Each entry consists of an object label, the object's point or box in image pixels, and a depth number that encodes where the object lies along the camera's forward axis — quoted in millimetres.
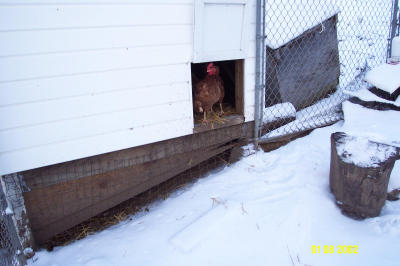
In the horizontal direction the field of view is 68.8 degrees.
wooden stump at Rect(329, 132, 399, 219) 2018
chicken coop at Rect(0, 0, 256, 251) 1970
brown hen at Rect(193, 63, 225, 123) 2930
